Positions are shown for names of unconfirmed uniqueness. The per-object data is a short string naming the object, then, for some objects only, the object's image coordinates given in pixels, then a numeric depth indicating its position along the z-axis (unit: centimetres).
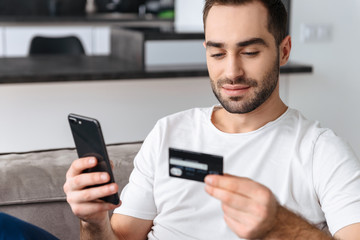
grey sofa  164
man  139
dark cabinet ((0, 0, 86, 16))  521
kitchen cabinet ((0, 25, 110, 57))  500
